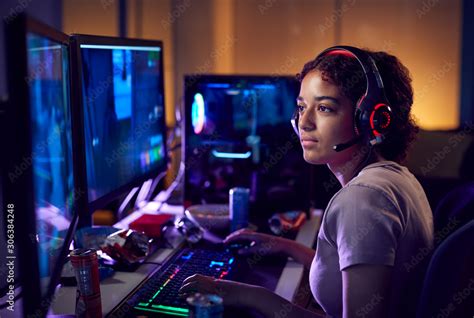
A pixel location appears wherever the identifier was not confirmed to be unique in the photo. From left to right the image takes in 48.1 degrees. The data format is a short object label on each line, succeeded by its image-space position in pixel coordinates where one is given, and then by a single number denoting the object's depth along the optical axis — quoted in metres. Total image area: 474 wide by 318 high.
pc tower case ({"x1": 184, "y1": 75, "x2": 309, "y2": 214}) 1.96
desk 1.15
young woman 0.97
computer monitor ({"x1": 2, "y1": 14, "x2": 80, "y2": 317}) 0.69
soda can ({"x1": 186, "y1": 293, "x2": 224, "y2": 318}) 0.84
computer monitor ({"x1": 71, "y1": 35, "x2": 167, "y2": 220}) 1.32
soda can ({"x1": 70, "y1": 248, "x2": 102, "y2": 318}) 1.01
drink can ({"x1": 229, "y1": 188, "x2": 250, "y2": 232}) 1.73
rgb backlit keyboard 1.09
